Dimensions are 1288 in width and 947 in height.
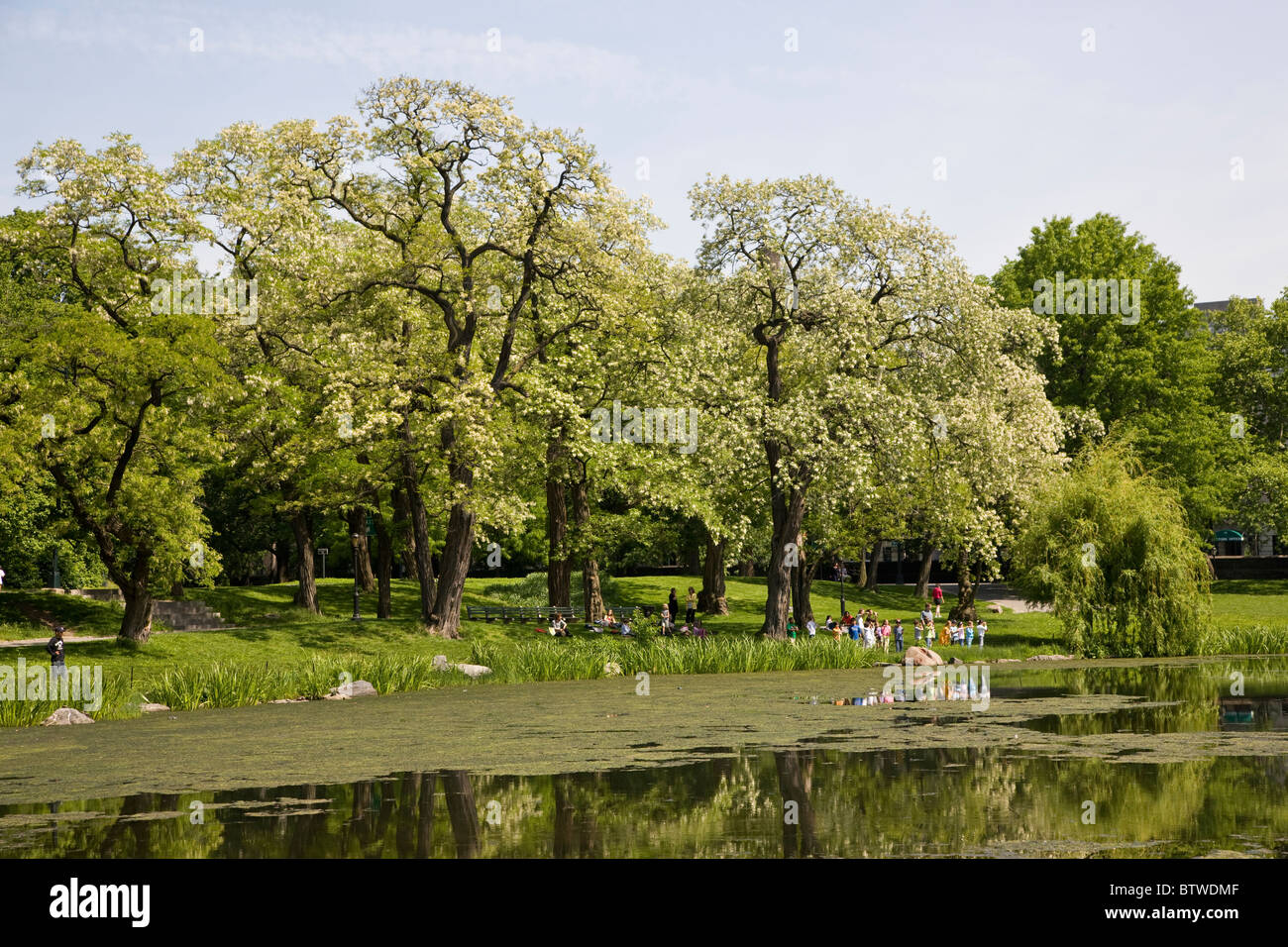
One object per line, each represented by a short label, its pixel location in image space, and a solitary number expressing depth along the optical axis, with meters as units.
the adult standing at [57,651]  31.70
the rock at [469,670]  34.69
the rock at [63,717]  25.70
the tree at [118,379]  36.03
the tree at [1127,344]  65.06
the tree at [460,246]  39.47
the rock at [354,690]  30.66
